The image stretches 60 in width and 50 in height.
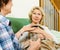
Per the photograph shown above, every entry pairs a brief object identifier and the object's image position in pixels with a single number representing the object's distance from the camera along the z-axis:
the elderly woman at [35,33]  1.77
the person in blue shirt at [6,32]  1.26
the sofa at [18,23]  2.23
